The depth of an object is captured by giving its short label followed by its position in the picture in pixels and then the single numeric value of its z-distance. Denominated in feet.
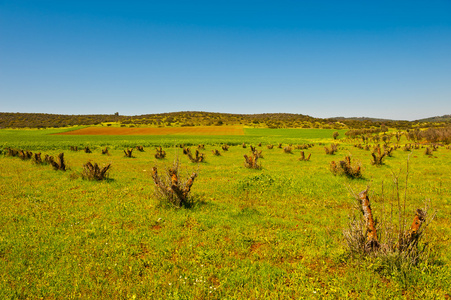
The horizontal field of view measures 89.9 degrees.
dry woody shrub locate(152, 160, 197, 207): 29.12
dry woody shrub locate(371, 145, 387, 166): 61.80
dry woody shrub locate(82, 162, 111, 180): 43.75
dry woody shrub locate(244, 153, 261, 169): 58.49
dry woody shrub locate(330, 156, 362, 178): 46.24
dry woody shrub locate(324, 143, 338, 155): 96.22
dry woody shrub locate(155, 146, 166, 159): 81.82
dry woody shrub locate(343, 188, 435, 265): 15.45
